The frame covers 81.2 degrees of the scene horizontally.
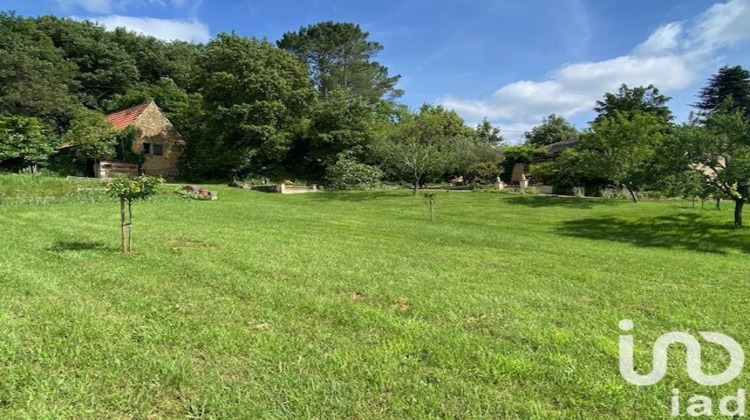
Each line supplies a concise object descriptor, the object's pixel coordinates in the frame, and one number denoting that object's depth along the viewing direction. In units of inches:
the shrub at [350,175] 1059.9
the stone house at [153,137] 1158.3
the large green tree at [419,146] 1013.2
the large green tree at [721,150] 549.0
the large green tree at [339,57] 1903.3
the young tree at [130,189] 265.3
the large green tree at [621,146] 834.8
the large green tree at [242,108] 1096.8
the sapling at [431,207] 612.0
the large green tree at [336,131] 1137.4
